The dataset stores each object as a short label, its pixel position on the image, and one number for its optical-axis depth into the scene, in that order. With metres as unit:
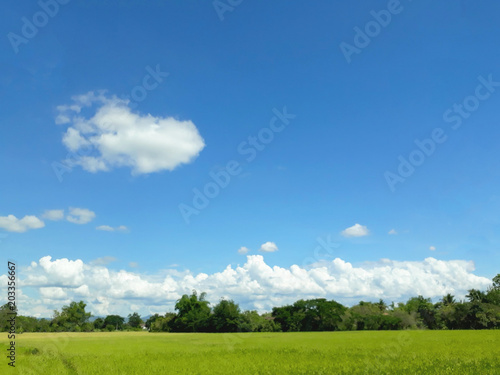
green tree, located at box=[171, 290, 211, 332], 114.06
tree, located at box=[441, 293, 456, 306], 123.25
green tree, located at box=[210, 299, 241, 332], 104.25
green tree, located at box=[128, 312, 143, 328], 180.38
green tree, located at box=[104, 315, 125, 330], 149.00
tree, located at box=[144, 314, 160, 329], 150.00
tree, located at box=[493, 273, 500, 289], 104.85
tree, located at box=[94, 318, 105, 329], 143.00
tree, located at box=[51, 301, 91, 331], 132.12
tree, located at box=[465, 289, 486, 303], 99.76
